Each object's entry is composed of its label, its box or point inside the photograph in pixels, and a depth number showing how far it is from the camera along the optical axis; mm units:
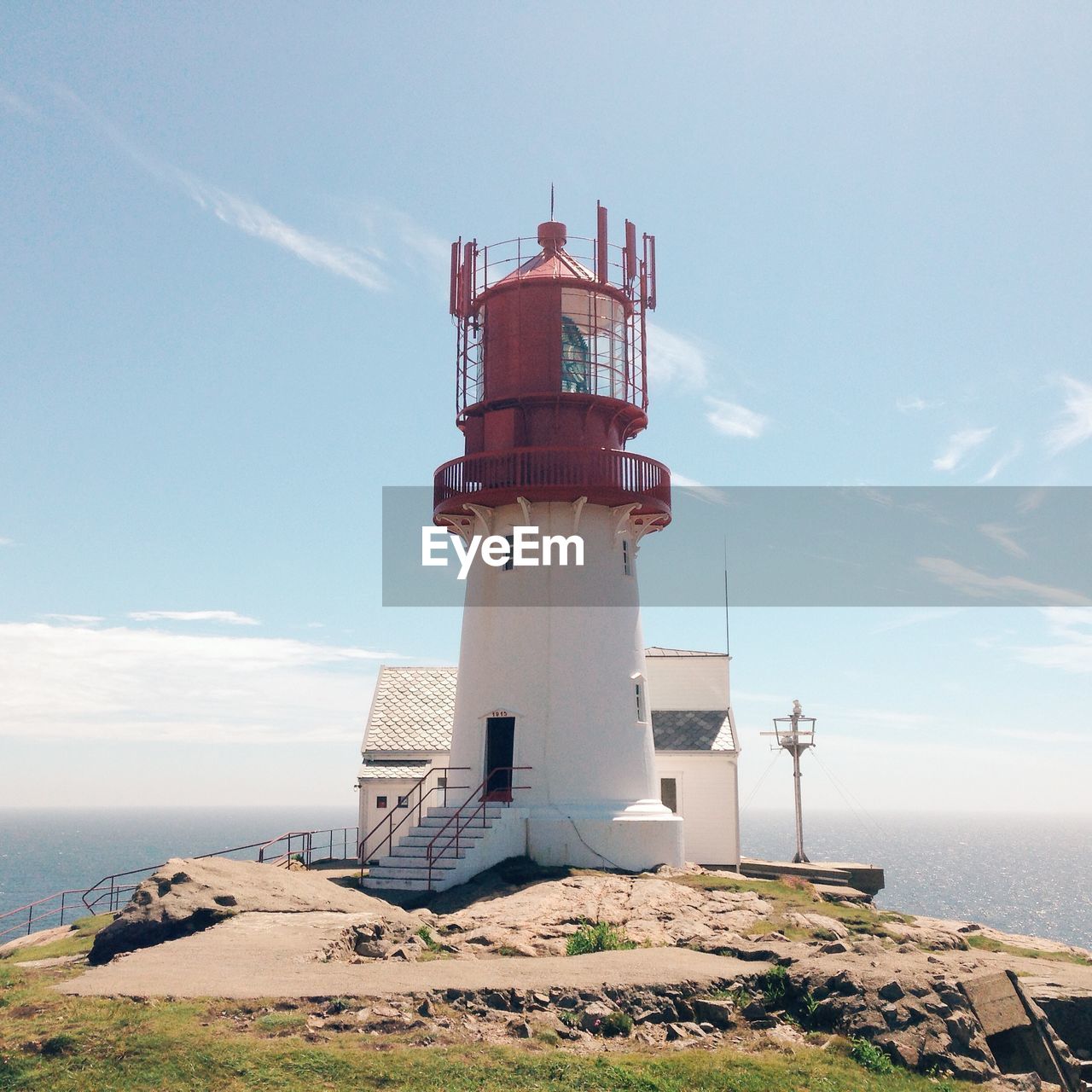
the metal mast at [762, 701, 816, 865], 41312
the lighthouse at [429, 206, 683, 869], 26828
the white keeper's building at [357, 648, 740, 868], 32969
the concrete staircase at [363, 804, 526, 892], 23703
